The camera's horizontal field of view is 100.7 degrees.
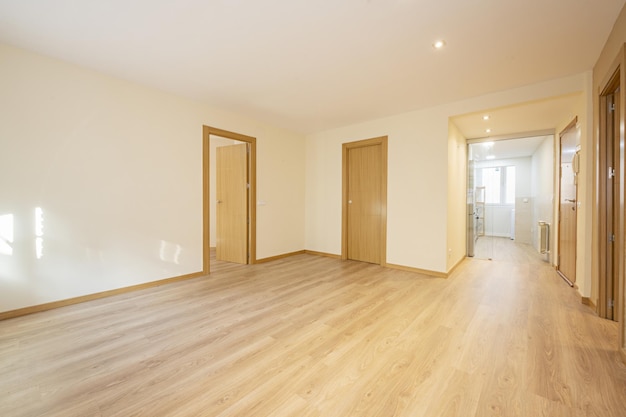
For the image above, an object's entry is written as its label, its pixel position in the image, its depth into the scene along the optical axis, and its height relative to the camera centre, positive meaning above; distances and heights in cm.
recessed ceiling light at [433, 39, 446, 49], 241 +154
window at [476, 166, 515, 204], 561 +48
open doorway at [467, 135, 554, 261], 539 +23
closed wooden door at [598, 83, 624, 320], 247 +0
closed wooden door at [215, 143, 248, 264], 484 +6
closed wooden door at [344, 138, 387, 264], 474 +13
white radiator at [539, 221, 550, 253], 503 -60
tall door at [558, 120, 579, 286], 345 +5
